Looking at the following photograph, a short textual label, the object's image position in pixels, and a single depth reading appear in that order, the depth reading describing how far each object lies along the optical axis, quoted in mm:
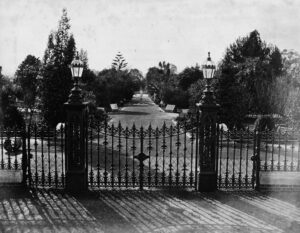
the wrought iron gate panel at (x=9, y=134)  11125
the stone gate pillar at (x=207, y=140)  11117
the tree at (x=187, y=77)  53906
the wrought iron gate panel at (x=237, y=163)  11398
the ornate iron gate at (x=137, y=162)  11258
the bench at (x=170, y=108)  46256
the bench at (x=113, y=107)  47266
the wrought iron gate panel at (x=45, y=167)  11141
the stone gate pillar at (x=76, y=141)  10812
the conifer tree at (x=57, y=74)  21625
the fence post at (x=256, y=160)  11156
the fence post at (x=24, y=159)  10969
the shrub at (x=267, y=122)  25016
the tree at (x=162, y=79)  53812
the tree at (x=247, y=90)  25469
